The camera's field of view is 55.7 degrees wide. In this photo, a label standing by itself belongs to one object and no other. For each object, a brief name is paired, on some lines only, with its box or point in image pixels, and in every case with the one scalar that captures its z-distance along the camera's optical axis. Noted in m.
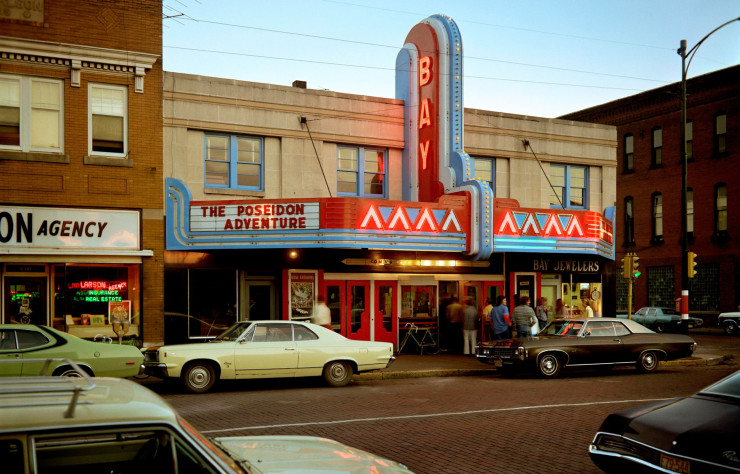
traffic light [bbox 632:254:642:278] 20.98
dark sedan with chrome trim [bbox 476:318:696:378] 16.41
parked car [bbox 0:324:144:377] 11.77
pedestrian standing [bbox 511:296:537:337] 18.78
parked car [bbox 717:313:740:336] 35.22
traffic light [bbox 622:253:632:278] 20.88
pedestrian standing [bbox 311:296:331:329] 18.84
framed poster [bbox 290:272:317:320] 20.16
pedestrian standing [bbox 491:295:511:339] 19.38
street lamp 21.33
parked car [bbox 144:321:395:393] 13.60
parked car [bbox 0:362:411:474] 3.18
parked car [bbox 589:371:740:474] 5.50
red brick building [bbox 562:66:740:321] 39.06
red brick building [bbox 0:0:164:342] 17.12
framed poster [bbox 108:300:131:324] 17.62
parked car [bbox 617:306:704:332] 35.78
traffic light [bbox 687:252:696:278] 21.61
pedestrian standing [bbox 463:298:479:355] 20.52
